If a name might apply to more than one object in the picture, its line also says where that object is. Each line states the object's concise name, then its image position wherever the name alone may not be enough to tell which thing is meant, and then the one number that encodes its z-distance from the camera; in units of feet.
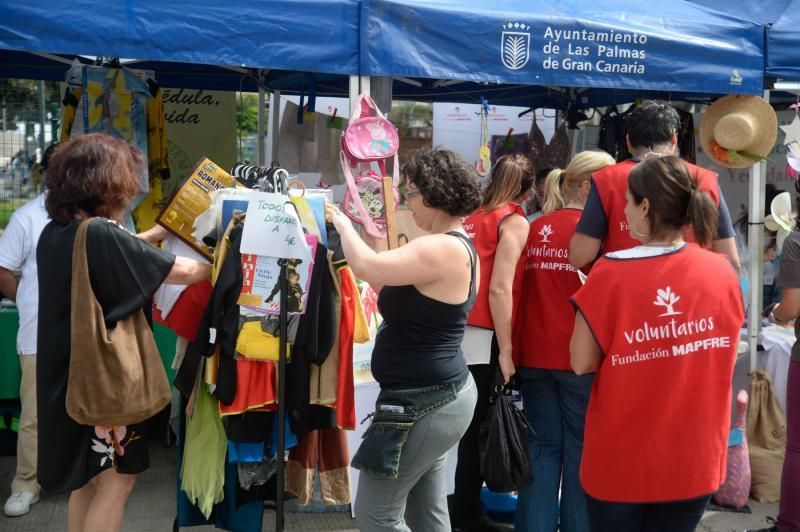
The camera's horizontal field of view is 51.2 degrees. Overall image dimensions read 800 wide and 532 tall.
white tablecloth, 14.14
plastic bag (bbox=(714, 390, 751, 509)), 13.37
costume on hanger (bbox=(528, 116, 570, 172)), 20.18
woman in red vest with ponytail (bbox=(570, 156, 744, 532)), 6.69
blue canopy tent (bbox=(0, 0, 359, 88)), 9.87
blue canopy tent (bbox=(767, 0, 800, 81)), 13.55
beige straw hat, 13.61
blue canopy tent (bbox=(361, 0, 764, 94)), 11.32
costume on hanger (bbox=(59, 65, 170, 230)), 13.55
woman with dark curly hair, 7.65
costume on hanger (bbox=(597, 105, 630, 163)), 17.33
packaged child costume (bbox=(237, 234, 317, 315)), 9.30
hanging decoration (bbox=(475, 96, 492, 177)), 15.74
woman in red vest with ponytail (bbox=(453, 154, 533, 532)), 10.16
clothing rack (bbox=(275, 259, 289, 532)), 9.08
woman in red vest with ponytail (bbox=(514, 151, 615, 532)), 10.20
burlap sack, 13.91
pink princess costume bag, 11.17
